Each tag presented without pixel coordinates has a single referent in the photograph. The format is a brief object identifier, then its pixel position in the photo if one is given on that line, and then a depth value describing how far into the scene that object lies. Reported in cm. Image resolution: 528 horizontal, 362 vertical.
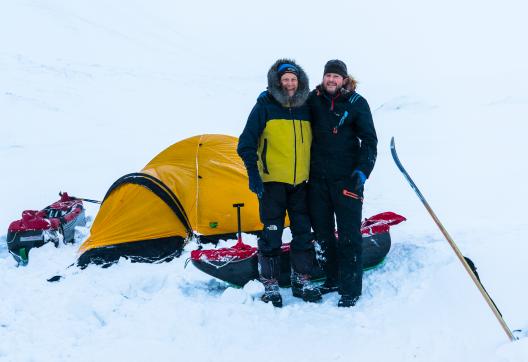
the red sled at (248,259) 442
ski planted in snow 302
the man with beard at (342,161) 392
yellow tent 544
